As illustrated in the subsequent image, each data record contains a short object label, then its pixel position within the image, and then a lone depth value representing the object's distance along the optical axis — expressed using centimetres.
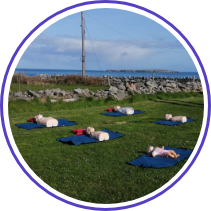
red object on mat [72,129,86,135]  388
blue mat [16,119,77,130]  439
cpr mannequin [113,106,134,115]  549
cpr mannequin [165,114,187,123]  465
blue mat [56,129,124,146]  345
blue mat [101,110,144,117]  548
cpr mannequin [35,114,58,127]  439
